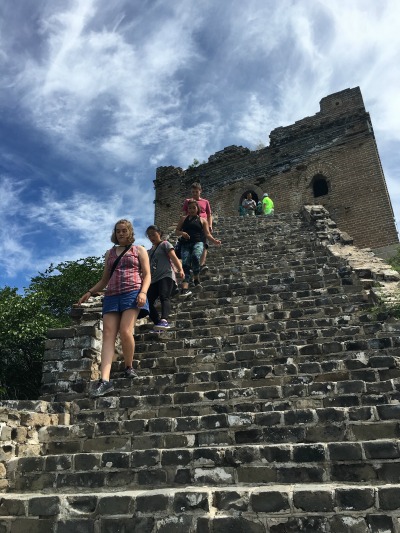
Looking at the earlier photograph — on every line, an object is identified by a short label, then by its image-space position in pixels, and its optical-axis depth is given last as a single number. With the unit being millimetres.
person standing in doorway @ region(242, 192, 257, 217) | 17984
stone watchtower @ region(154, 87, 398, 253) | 18469
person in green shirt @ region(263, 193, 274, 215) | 18094
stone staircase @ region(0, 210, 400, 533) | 2779
